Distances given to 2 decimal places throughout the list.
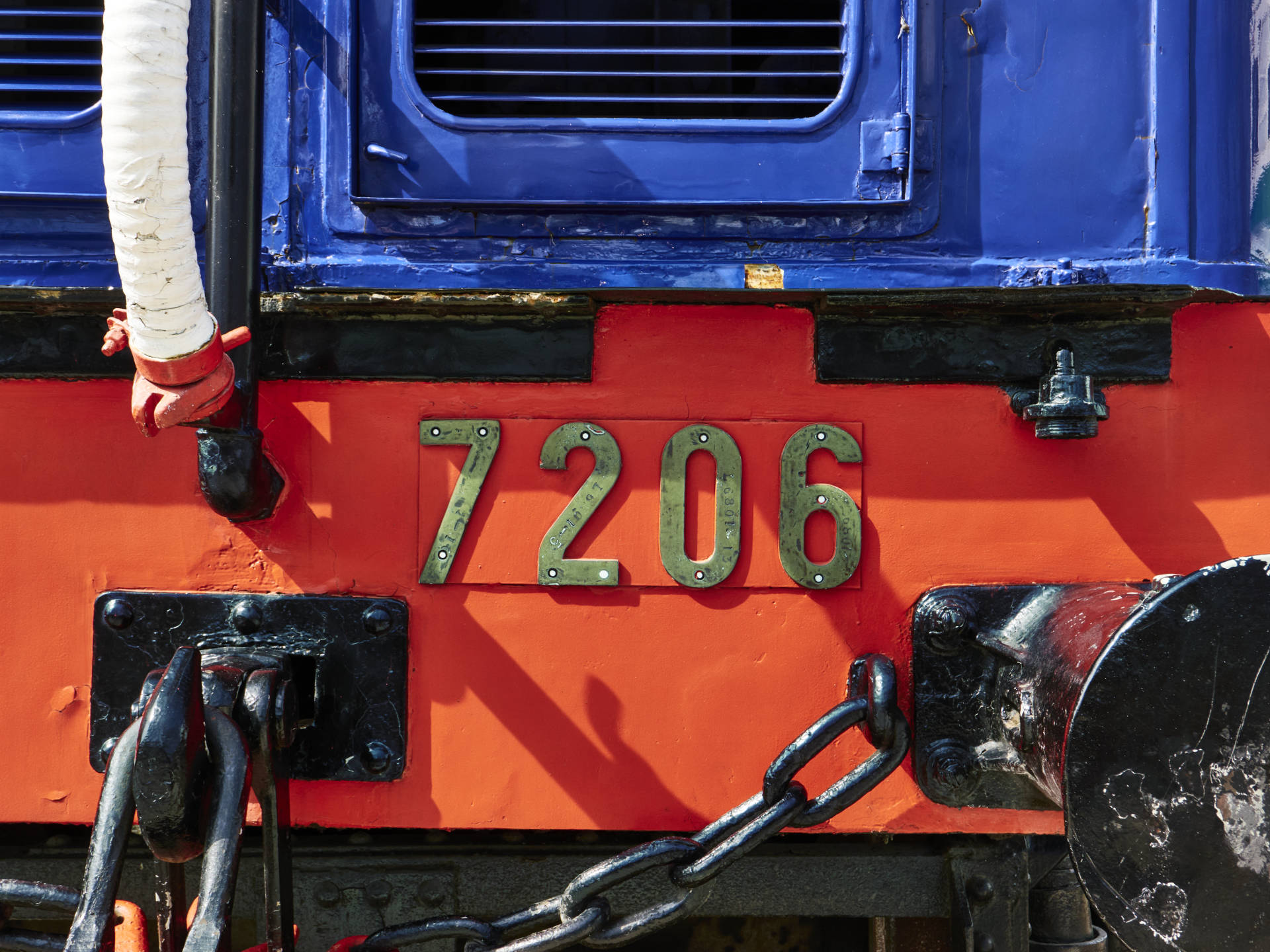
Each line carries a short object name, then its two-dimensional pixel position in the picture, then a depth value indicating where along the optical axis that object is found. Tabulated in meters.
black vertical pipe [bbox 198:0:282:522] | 1.18
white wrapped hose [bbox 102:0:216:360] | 0.99
